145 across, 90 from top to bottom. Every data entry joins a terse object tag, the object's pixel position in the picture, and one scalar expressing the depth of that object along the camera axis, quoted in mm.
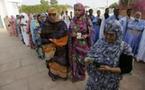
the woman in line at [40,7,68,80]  1837
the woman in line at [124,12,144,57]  2334
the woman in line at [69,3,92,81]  1732
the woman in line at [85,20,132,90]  928
